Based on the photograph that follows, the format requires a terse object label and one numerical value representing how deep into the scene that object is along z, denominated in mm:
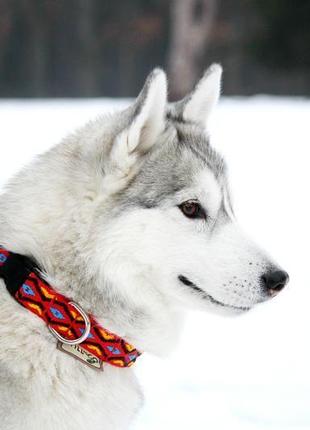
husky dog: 4648
